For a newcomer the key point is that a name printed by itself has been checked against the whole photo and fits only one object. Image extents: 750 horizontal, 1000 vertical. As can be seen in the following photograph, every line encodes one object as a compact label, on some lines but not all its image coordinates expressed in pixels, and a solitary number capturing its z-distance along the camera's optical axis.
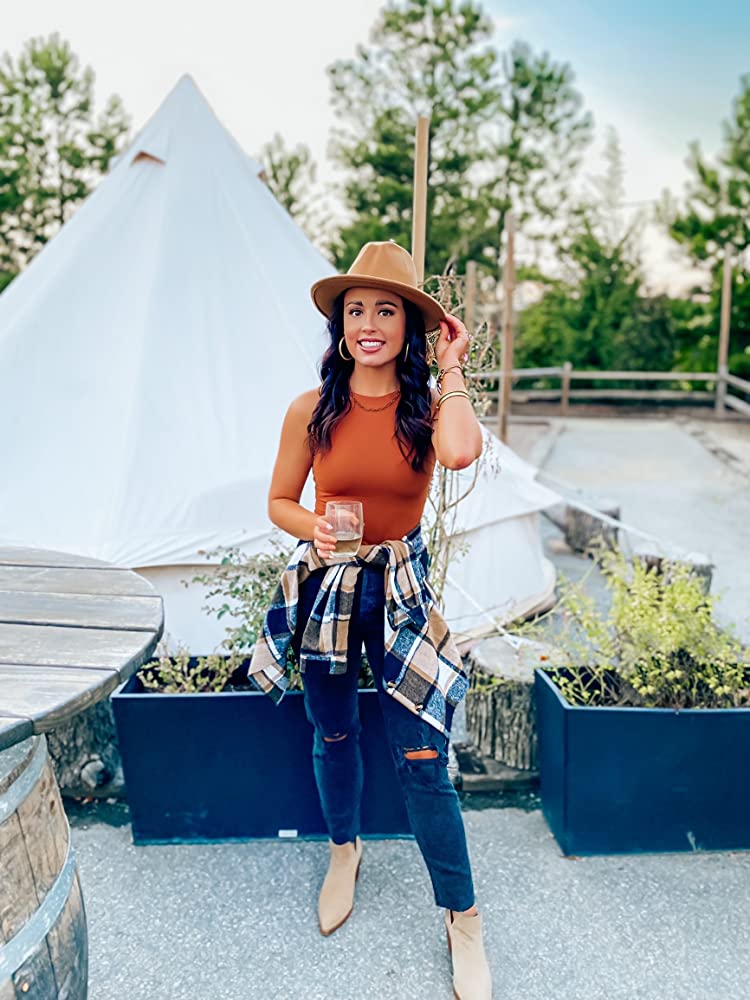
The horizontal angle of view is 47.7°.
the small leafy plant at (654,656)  2.29
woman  1.84
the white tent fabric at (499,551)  3.67
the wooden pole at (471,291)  9.65
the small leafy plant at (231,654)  2.40
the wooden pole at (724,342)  12.48
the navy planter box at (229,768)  2.27
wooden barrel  1.38
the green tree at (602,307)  15.38
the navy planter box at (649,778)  2.19
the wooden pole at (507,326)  6.26
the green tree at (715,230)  14.36
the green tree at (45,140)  14.95
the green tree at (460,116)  17.14
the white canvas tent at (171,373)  3.27
